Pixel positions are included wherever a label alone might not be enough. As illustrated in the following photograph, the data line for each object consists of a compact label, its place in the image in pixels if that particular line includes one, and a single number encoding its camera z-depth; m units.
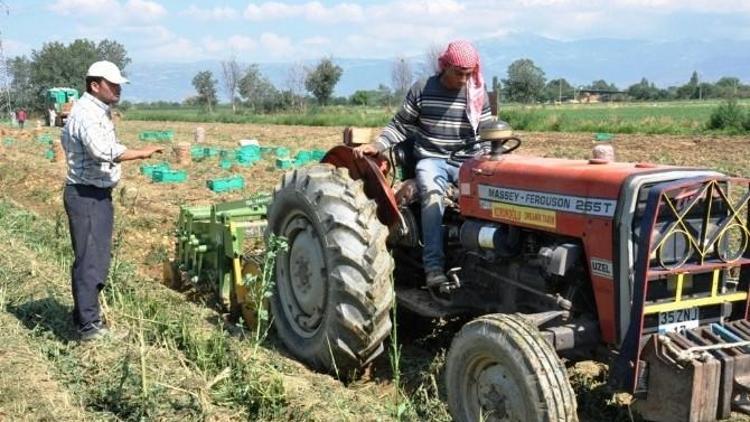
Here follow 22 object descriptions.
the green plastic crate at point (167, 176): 14.35
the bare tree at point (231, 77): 79.00
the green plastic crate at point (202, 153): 18.34
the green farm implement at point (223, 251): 6.16
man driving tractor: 4.80
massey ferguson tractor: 3.44
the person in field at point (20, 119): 42.54
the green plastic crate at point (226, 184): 12.88
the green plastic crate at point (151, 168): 14.59
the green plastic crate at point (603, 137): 22.45
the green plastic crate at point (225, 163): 16.20
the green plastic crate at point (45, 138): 23.66
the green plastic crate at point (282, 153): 16.89
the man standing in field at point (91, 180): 5.14
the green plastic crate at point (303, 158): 15.83
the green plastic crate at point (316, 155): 16.78
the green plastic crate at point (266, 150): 19.20
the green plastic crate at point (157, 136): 27.11
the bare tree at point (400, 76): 60.47
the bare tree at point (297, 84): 64.88
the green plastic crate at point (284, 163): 15.36
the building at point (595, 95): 79.36
